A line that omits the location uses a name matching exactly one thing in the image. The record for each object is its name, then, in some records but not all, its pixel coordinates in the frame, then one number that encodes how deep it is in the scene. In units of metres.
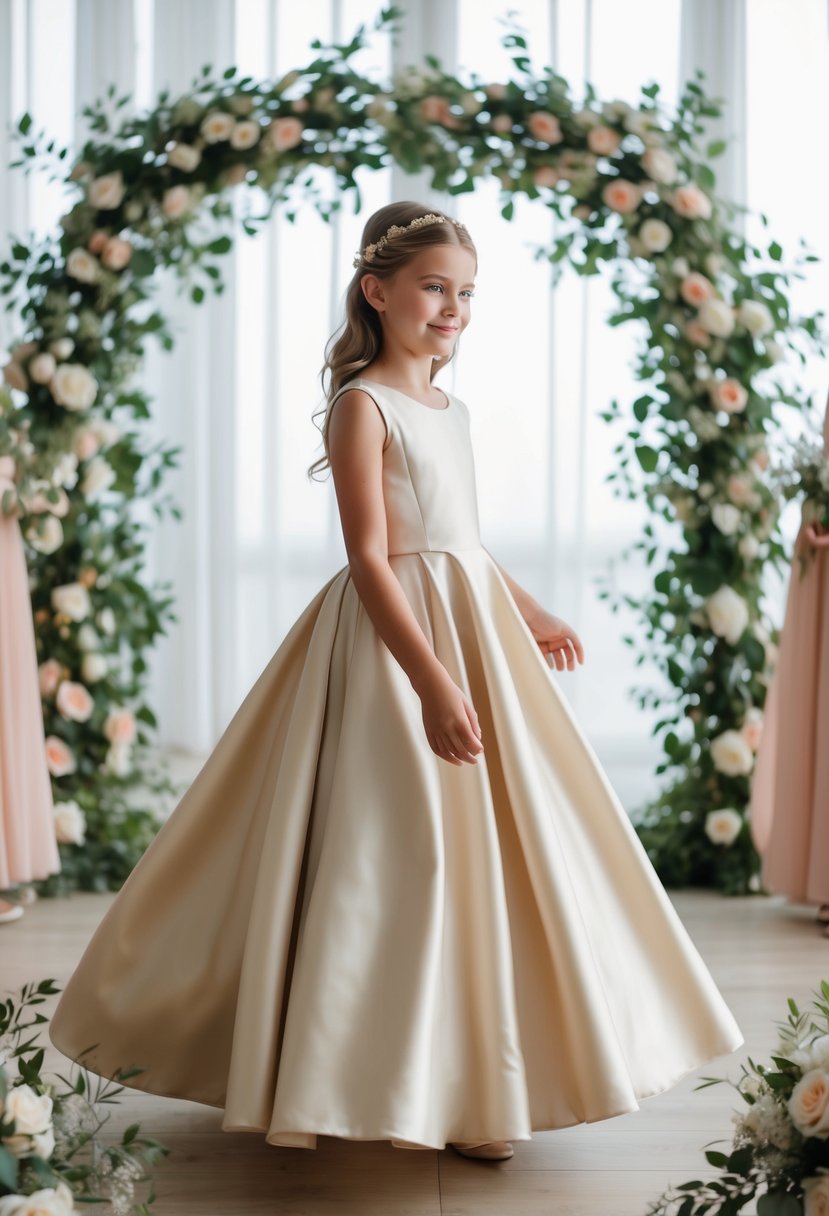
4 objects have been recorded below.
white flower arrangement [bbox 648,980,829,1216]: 1.52
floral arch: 3.45
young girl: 1.80
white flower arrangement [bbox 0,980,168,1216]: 1.41
